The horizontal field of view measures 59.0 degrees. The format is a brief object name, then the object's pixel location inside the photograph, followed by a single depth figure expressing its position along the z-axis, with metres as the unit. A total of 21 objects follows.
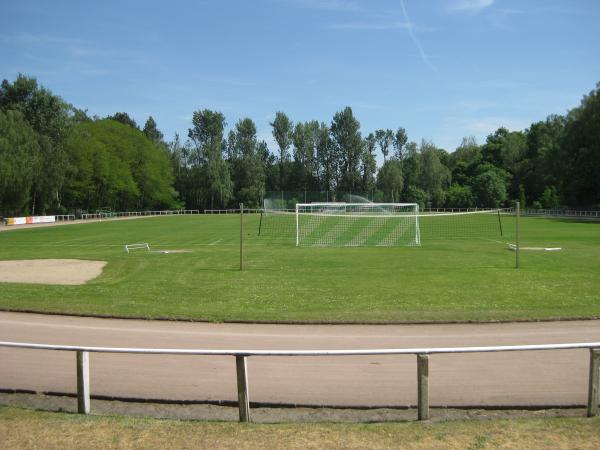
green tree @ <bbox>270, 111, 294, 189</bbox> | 123.81
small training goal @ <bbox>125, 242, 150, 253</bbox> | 29.25
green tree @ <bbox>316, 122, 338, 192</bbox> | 122.25
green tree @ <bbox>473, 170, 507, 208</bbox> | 99.00
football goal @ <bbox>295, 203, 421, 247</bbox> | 32.56
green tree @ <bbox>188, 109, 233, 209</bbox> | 109.50
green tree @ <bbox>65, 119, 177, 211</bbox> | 85.12
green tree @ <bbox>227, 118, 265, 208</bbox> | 113.06
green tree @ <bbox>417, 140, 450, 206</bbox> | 109.75
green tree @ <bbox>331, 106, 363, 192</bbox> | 120.12
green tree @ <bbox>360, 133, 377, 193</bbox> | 121.06
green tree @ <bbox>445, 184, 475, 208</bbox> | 101.88
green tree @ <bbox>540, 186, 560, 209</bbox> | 91.88
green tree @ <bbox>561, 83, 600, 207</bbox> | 78.56
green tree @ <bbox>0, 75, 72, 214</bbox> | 76.50
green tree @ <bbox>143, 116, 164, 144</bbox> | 131.38
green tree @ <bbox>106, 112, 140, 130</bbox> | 137.75
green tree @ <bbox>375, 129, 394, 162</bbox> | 128.75
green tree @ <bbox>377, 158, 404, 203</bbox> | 113.25
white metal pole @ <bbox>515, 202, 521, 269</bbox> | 19.92
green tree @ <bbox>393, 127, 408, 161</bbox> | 128.50
